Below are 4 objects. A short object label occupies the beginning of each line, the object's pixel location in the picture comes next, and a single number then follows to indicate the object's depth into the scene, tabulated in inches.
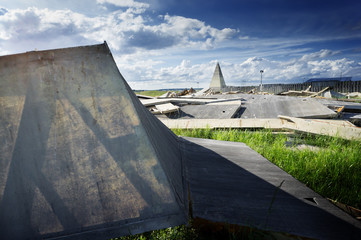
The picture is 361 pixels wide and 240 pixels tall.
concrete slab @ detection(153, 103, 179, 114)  261.7
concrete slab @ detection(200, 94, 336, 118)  221.2
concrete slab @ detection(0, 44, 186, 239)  51.6
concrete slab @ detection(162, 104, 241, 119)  249.0
